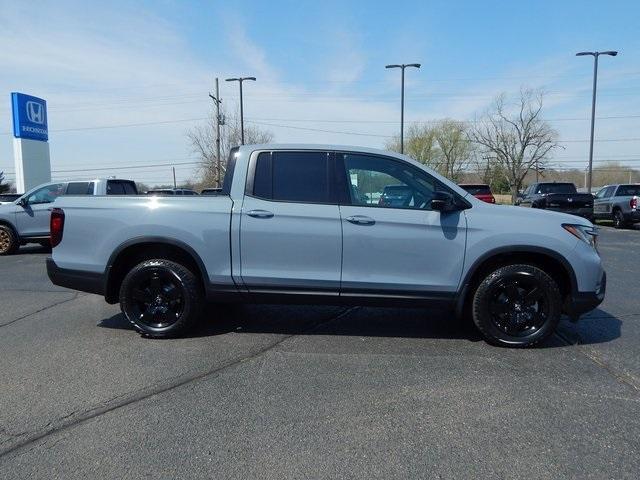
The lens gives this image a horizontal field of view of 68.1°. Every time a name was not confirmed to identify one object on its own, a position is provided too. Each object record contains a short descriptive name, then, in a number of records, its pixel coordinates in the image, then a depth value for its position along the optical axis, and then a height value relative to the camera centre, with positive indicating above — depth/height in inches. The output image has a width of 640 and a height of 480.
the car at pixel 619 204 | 692.7 -21.3
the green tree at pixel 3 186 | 1955.2 +12.3
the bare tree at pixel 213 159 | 1649.6 +113.3
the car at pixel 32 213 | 454.9 -23.2
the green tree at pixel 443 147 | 2442.2 +221.5
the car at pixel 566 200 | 682.8 -14.9
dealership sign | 805.2 +126.2
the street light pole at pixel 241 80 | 1217.4 +282.9
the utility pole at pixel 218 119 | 1399.9 +210.0
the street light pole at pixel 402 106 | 1131.3 +201.2
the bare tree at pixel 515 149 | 1943.9 +173.1
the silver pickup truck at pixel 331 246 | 174.9 -21.3
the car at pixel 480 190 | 706.6 +0.2
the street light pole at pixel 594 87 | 997.6 +220.2
